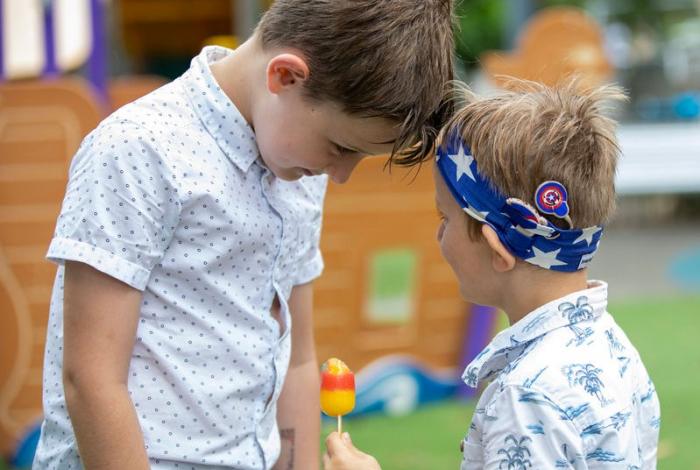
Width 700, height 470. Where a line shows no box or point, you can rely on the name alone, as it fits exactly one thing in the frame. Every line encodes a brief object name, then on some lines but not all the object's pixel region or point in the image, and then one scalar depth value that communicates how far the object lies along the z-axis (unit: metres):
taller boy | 2.54
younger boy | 2.58
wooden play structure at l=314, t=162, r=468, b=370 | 5.17
